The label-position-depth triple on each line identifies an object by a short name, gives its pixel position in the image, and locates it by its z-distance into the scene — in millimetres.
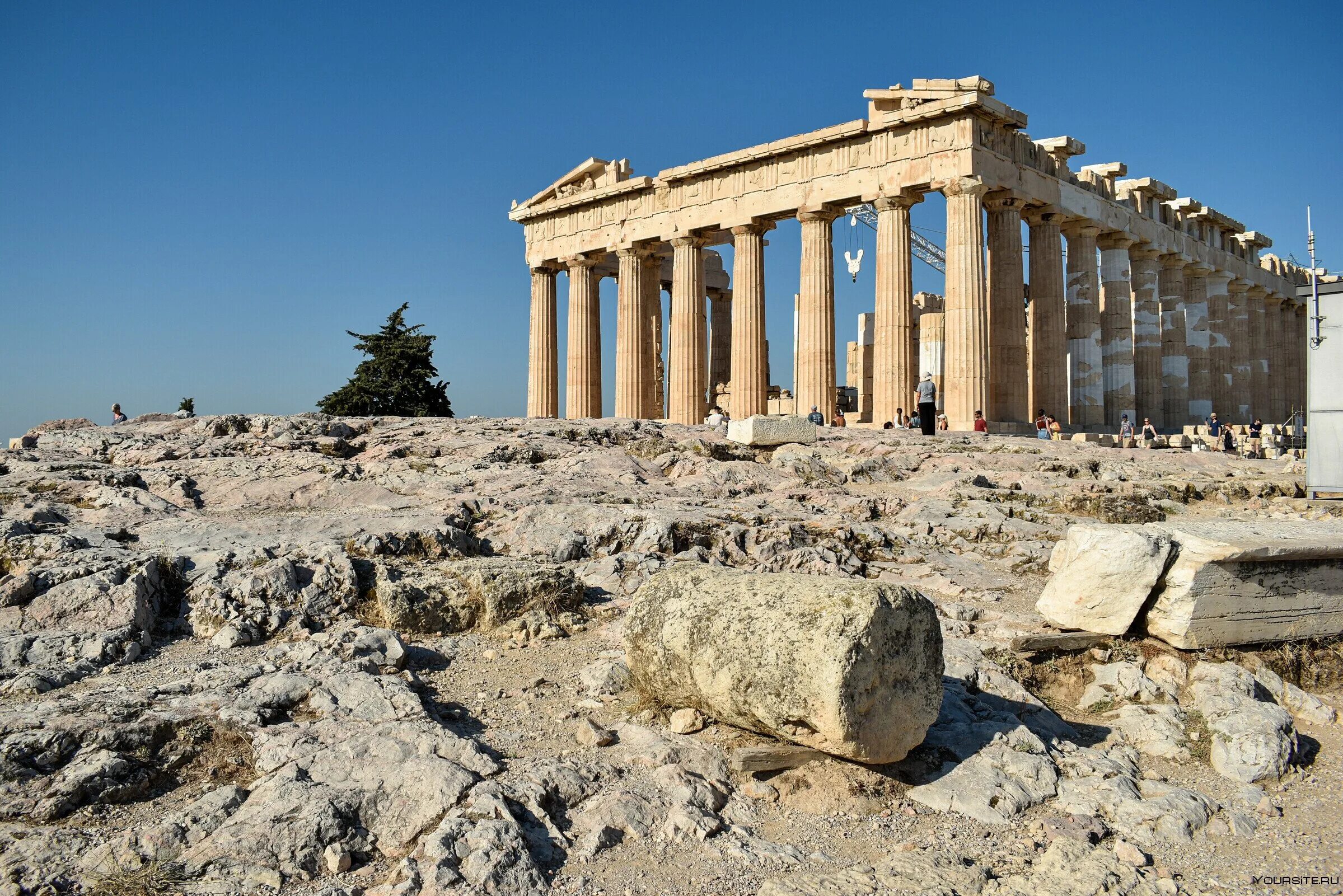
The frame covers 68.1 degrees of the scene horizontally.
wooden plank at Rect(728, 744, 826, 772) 5797
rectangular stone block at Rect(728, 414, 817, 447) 18000
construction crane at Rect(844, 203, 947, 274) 67375
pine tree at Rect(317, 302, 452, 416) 42844
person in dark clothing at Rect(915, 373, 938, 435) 21922
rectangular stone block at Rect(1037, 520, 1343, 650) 8109
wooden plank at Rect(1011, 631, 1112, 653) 8086
